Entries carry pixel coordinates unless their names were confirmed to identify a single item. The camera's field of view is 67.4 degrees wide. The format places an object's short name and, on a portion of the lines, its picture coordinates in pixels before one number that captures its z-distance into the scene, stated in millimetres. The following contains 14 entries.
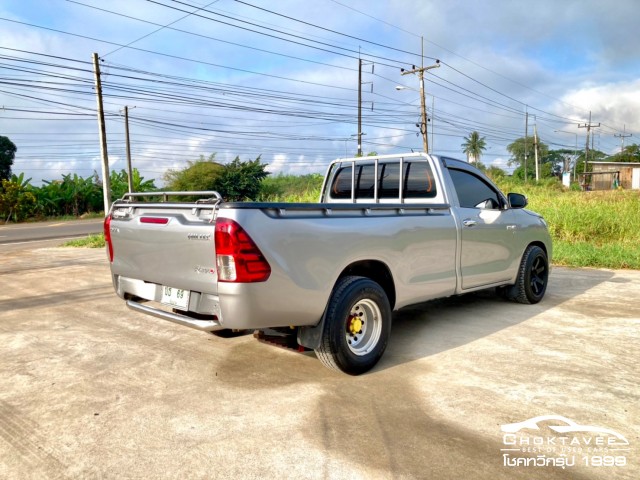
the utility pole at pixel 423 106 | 28208
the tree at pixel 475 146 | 87875
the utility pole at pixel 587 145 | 62606
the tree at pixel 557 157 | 106312
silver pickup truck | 3209
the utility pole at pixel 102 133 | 22062
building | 49162
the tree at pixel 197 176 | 36844
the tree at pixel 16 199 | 26969
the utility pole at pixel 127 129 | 33719
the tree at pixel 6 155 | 45938
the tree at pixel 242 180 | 36062
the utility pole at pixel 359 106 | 31984
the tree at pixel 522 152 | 89562
